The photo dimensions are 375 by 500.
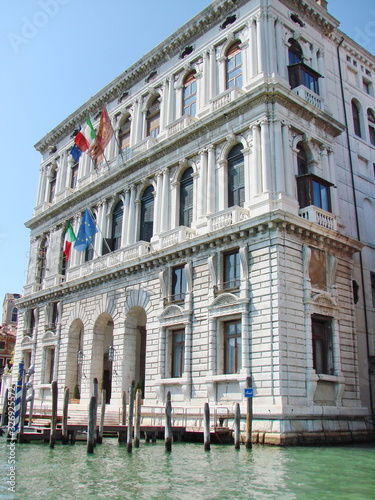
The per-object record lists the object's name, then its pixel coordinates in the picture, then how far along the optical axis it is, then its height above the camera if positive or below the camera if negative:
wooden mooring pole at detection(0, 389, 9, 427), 23.45 -0.09
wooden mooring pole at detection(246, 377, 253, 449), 15.96 -0.25
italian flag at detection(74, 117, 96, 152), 27.99 +13.38
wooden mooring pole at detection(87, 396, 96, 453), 15.10 -0.46
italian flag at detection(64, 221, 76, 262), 28.20 +8.74
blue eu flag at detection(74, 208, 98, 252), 27.37 +8.67
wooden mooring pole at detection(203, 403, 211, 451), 15.88 -0.49
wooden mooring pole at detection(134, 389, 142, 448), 16.70 -0.23
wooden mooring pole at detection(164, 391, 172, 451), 15.74 -0.50
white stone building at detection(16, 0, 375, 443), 19.02 +7.14
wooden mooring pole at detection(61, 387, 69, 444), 17.69 -0.45
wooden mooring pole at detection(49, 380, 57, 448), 16.94 -0.38
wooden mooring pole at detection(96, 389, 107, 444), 17.80 -0.58
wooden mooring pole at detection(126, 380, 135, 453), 15.59 -0.41
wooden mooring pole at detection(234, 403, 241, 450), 15.87 -0.39
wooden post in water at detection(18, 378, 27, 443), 18.16 -0.10
